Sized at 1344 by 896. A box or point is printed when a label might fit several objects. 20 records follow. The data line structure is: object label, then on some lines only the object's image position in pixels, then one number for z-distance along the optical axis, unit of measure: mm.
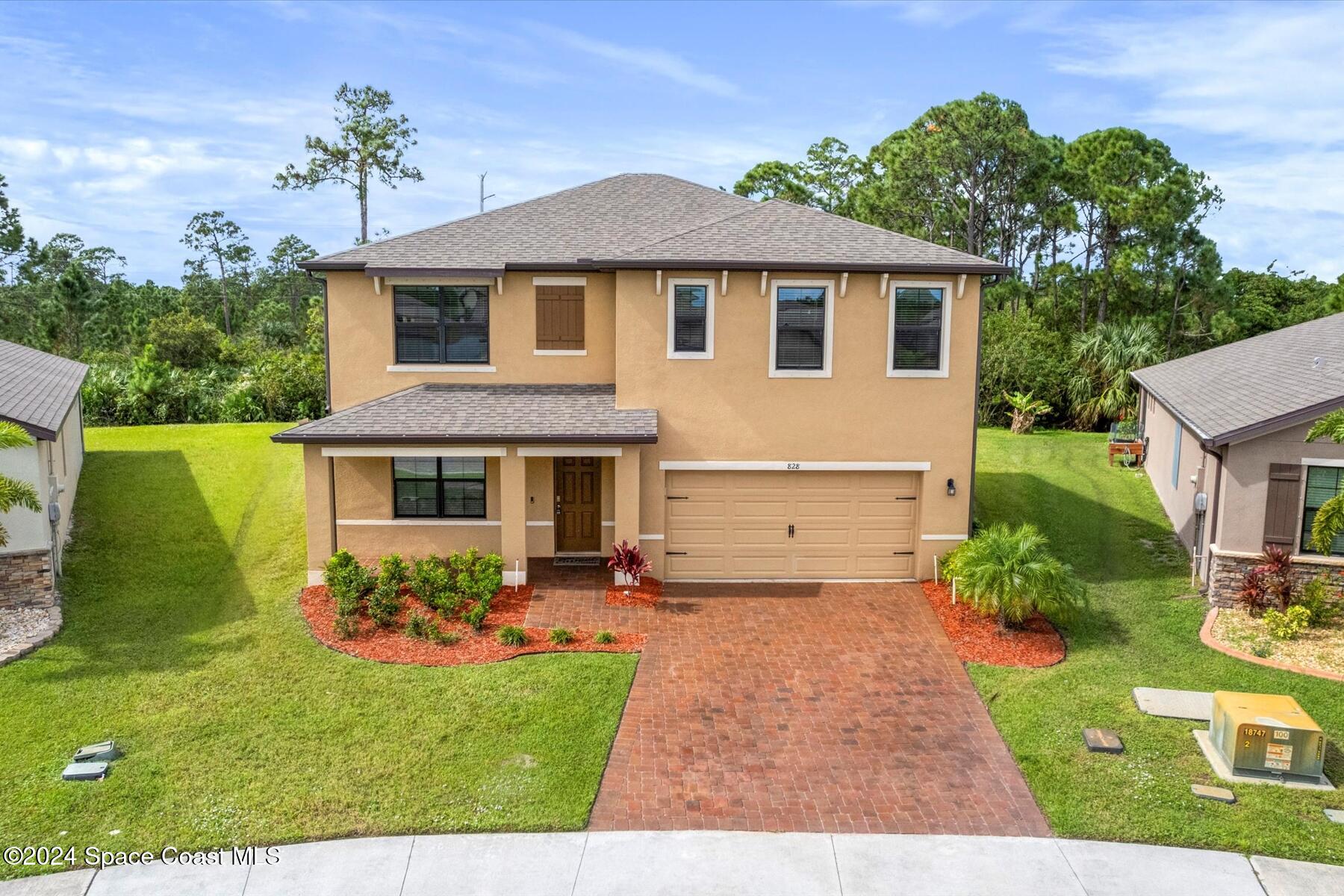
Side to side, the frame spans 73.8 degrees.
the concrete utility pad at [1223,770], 9258
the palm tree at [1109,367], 28422
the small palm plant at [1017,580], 13016
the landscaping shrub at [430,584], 14133
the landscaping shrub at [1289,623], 13039
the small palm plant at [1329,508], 10945
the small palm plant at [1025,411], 28734
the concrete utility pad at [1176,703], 10766
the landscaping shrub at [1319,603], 13375
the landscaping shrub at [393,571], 14195
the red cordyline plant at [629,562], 14930
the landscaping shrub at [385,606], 13352
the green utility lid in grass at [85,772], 9039
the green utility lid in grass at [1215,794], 8984
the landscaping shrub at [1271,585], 13625
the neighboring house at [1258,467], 13844
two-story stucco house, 15180
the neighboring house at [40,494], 13539
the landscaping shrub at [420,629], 12922
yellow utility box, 9219
